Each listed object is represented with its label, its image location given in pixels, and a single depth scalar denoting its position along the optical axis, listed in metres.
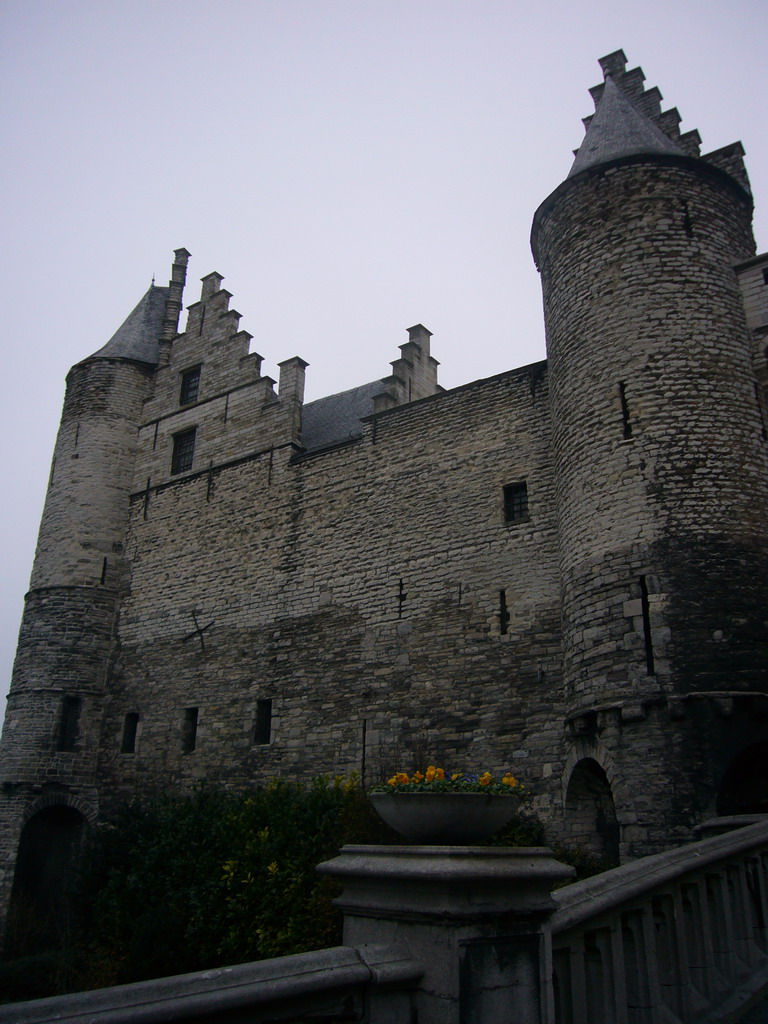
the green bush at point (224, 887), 10.98
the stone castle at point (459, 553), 10.36
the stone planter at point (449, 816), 3.62
